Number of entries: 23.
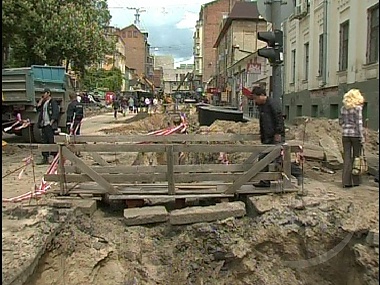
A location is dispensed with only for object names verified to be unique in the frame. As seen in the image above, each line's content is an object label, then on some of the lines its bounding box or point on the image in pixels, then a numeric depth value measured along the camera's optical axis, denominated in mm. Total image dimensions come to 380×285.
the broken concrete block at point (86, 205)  6648
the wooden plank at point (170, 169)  6852
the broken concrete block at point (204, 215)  6605
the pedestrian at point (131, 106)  47831
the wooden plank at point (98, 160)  8648
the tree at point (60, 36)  25641
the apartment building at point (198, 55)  104531
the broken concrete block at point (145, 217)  6633
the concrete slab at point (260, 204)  6582
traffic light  7841
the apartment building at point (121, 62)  75275
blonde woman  6449
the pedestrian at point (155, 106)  38406
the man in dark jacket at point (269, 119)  7141
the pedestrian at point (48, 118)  10812
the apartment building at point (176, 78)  106356
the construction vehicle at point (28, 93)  13445
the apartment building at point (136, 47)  119250
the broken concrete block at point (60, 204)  6602
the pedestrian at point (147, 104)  42475
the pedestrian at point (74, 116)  12008
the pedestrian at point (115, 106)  35116
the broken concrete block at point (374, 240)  2908
